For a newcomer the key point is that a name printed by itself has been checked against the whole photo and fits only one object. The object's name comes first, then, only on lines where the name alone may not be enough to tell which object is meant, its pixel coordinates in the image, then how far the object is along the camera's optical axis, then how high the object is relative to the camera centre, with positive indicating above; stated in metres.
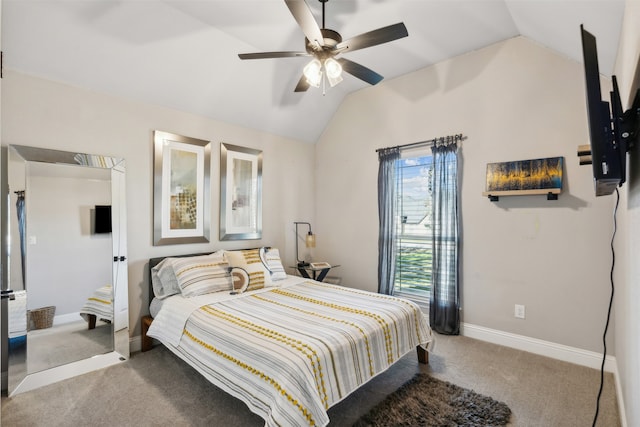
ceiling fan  1.85 +1.15
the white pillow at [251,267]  3.10 -0.56
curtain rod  3.33 +0.80
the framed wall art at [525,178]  2.73 +0.31
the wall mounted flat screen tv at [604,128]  1.10 +0.30
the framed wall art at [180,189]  3.20 +0.26
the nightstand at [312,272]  3.94 -0.79
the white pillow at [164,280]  2.94 -0.65
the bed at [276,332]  1.66 -0.80
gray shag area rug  1.91 -1.30
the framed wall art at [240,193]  3.75 +0.26
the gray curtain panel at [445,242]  3.30 -0.34
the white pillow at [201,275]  2.86 -0.59
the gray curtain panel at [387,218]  3.84 -0.08
